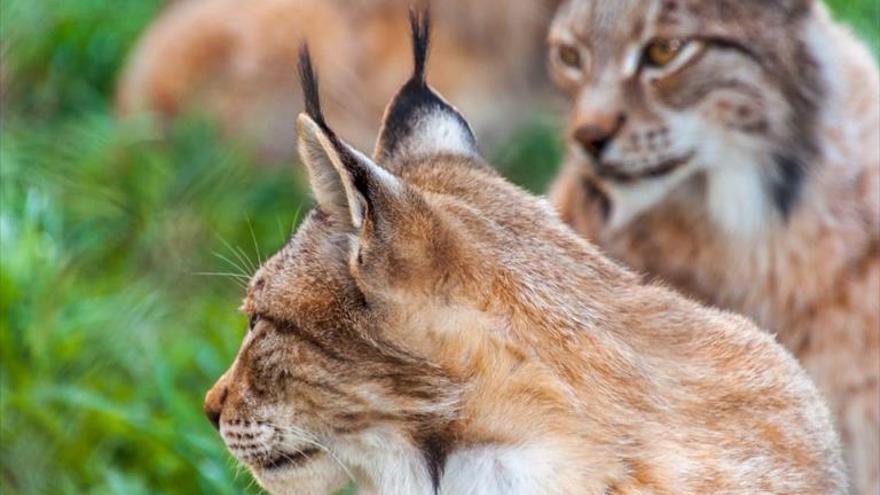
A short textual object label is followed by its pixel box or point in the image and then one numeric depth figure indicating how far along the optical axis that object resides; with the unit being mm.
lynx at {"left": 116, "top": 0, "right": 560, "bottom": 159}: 13898
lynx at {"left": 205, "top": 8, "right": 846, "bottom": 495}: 6062
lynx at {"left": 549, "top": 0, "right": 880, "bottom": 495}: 9086
